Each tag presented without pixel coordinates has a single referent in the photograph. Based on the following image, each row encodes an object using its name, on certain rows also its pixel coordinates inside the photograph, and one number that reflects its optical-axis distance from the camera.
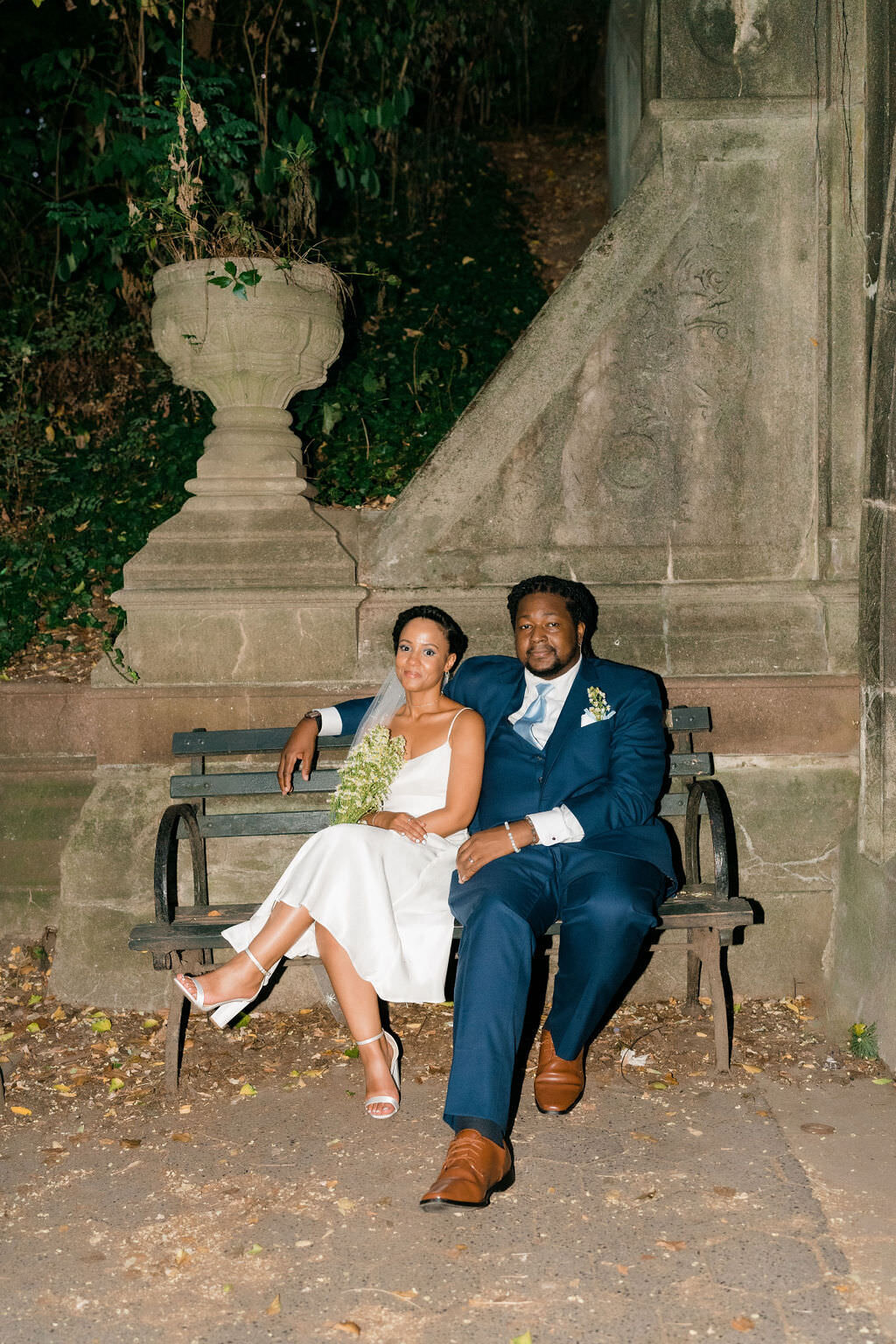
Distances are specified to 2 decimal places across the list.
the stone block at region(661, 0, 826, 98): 4.64
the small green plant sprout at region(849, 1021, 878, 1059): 4.14
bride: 3.82
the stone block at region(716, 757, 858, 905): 4.69
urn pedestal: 4.76
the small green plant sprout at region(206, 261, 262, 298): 4.64
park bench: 4.00
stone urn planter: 4.70
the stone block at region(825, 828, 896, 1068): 4.09
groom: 3.37
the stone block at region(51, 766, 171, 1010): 4.67
